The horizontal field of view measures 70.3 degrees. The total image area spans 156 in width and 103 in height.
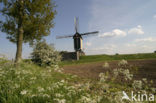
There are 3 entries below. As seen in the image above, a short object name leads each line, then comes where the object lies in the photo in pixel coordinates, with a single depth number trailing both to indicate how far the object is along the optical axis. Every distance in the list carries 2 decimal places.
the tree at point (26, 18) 13.96
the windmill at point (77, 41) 43.25
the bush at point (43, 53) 20.22
